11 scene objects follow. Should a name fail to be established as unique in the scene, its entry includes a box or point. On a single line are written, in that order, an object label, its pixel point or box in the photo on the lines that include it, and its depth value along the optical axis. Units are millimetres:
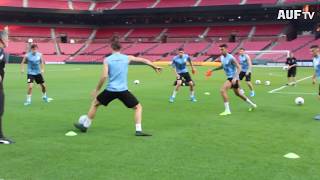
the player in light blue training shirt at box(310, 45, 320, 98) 13094
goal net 52844
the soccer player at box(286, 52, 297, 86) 25875
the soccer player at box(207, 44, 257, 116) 13781
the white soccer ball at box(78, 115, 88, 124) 10203
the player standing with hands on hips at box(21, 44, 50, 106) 16188
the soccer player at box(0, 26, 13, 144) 8986
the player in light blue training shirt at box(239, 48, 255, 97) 19838
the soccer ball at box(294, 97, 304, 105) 15929
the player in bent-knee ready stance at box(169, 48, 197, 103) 17875
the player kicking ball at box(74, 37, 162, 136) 9406
